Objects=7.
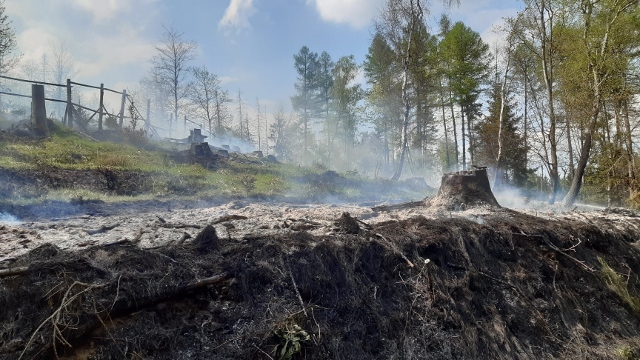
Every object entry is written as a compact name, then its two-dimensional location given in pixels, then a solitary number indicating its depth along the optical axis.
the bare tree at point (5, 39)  16.55
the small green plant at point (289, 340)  3.19
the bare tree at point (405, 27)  16.89
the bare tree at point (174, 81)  30.41
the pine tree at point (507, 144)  22.89
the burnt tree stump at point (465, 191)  7.67
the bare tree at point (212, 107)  35.28
